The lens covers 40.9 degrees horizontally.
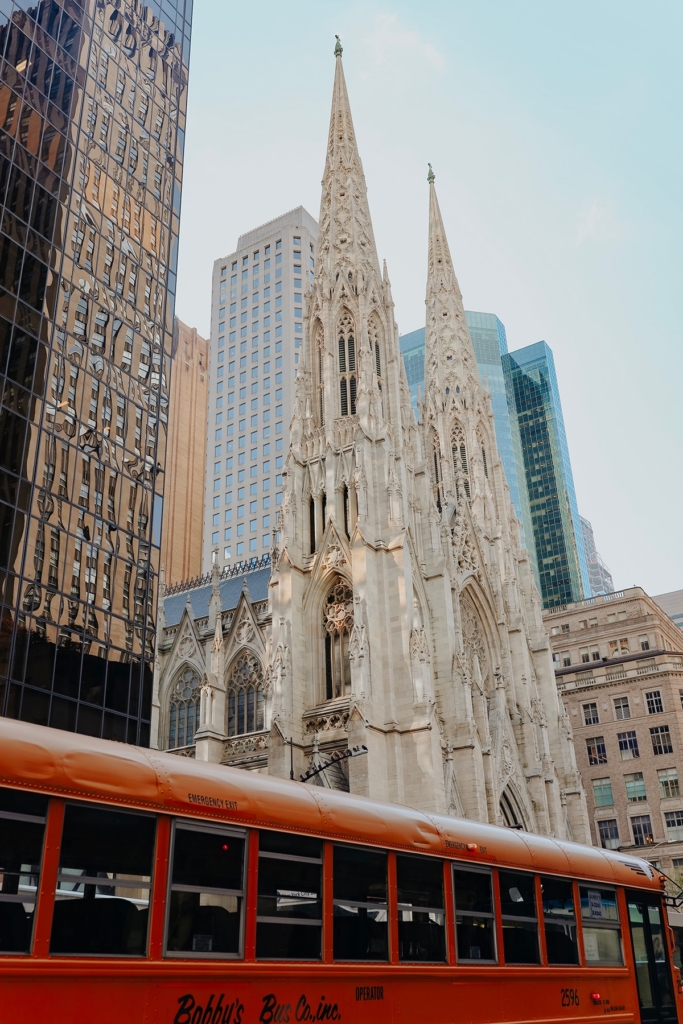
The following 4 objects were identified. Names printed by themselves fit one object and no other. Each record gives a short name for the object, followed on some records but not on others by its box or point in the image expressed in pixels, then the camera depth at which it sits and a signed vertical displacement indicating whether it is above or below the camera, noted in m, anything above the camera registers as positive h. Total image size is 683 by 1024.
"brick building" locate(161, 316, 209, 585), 92.50 +49.38
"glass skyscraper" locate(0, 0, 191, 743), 27.23 +18.68
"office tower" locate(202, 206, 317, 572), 84.56 +52.94
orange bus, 7.52 +0.59
